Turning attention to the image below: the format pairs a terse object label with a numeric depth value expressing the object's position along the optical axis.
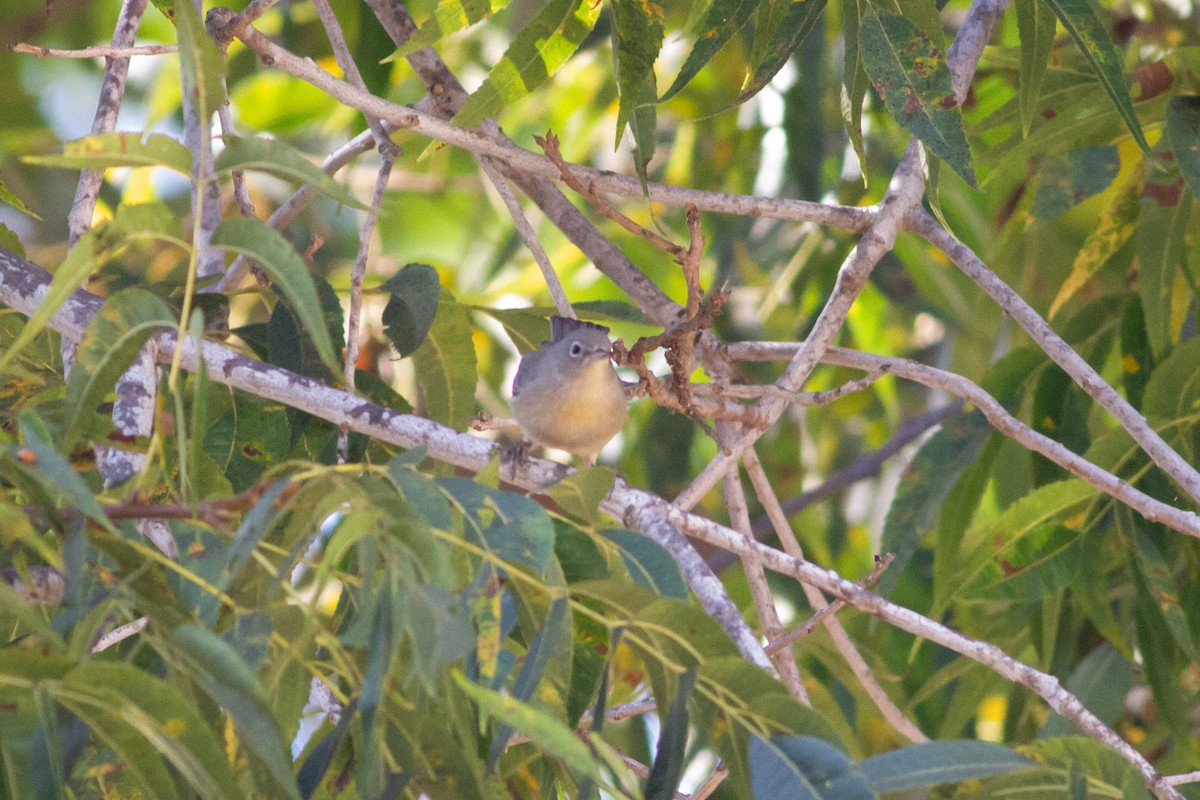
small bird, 7.84
